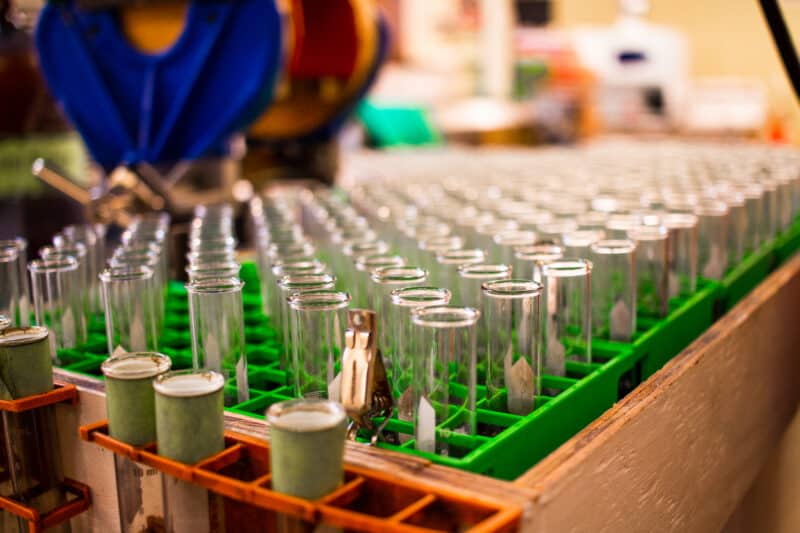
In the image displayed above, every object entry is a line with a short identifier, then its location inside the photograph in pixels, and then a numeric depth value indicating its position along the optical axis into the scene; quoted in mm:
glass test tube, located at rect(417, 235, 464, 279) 683
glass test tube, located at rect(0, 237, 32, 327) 694
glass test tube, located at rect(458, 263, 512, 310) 616
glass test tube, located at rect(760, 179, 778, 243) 899
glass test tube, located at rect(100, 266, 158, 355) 633
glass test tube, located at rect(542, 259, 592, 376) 610
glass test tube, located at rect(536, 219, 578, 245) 734
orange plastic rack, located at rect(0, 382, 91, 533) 571
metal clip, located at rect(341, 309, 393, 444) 524
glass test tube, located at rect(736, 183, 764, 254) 859
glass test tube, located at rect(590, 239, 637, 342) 658
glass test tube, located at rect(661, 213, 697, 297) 737
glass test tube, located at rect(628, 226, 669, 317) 696
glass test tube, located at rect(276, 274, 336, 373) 597
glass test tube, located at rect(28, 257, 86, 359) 666
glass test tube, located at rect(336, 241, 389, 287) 684
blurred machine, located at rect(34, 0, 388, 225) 1115
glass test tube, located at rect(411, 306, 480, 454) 538
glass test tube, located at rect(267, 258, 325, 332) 645
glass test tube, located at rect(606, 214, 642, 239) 728
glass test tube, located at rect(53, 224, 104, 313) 733
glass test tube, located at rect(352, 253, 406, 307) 642
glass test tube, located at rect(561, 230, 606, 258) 685
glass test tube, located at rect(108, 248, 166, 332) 660
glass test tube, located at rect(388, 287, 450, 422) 563
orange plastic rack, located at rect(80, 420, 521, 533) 479
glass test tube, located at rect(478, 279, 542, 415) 572
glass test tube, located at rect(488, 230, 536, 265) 694
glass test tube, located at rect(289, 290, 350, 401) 570
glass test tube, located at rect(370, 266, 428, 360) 604
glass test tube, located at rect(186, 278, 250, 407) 599
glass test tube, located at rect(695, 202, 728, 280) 773
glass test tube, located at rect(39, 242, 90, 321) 697
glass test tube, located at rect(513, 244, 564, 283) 638
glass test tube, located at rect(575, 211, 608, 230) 753
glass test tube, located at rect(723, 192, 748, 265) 815
